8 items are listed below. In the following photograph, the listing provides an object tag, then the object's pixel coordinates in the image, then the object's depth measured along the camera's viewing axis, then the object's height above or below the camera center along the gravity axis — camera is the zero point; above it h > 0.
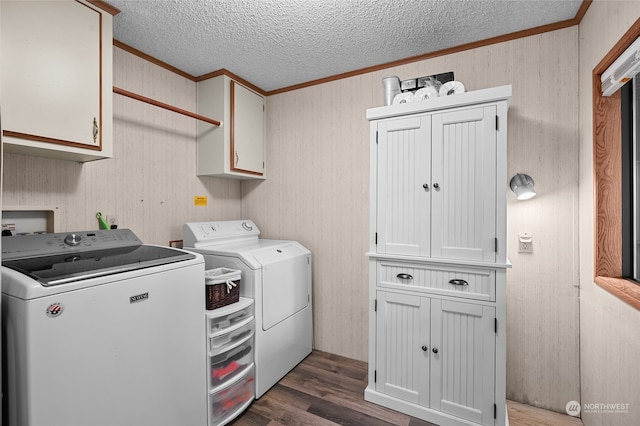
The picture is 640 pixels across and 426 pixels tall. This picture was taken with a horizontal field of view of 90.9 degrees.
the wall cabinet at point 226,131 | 2.62 +0.69
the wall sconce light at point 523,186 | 1.96 +0.15
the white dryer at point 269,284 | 2.21 -0.55
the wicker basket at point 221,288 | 1.93 -0.49
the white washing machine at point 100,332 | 1.15 -0.51
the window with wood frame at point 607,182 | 1.66 +0.15
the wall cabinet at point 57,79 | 1.44 +0.66
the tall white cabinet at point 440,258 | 1.79 -0.29
